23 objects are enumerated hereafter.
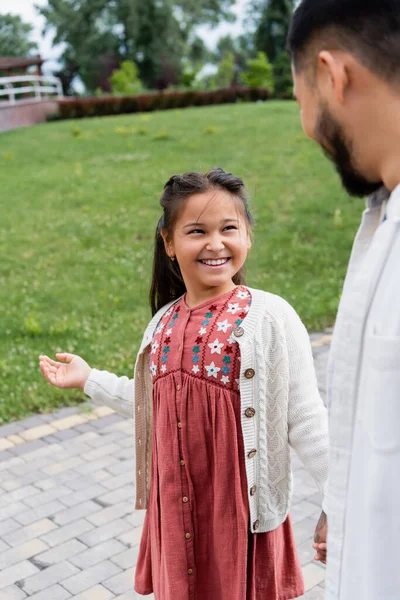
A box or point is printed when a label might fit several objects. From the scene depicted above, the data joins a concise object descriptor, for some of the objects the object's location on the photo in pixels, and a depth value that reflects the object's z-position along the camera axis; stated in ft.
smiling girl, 7.32
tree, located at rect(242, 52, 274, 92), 110.63
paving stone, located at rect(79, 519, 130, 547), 12.43
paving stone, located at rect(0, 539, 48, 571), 11.96
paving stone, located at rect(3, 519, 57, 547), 12.51
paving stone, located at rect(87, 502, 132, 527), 13.01
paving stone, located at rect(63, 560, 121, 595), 11.31
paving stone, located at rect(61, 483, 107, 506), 13.69
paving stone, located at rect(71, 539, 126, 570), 11.85
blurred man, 4.25
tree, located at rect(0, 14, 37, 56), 164.55
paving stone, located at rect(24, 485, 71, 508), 13.67
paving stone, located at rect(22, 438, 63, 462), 15.42
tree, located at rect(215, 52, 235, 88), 137.39
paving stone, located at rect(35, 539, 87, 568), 11.96
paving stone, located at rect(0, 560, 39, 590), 11.51
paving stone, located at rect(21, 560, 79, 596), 11.34
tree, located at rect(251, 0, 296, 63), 142.82
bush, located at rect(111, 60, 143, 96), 104.27
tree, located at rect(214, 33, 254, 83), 189.98
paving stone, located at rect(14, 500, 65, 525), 13.15
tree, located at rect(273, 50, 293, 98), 120.47
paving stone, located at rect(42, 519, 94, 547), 12.49
